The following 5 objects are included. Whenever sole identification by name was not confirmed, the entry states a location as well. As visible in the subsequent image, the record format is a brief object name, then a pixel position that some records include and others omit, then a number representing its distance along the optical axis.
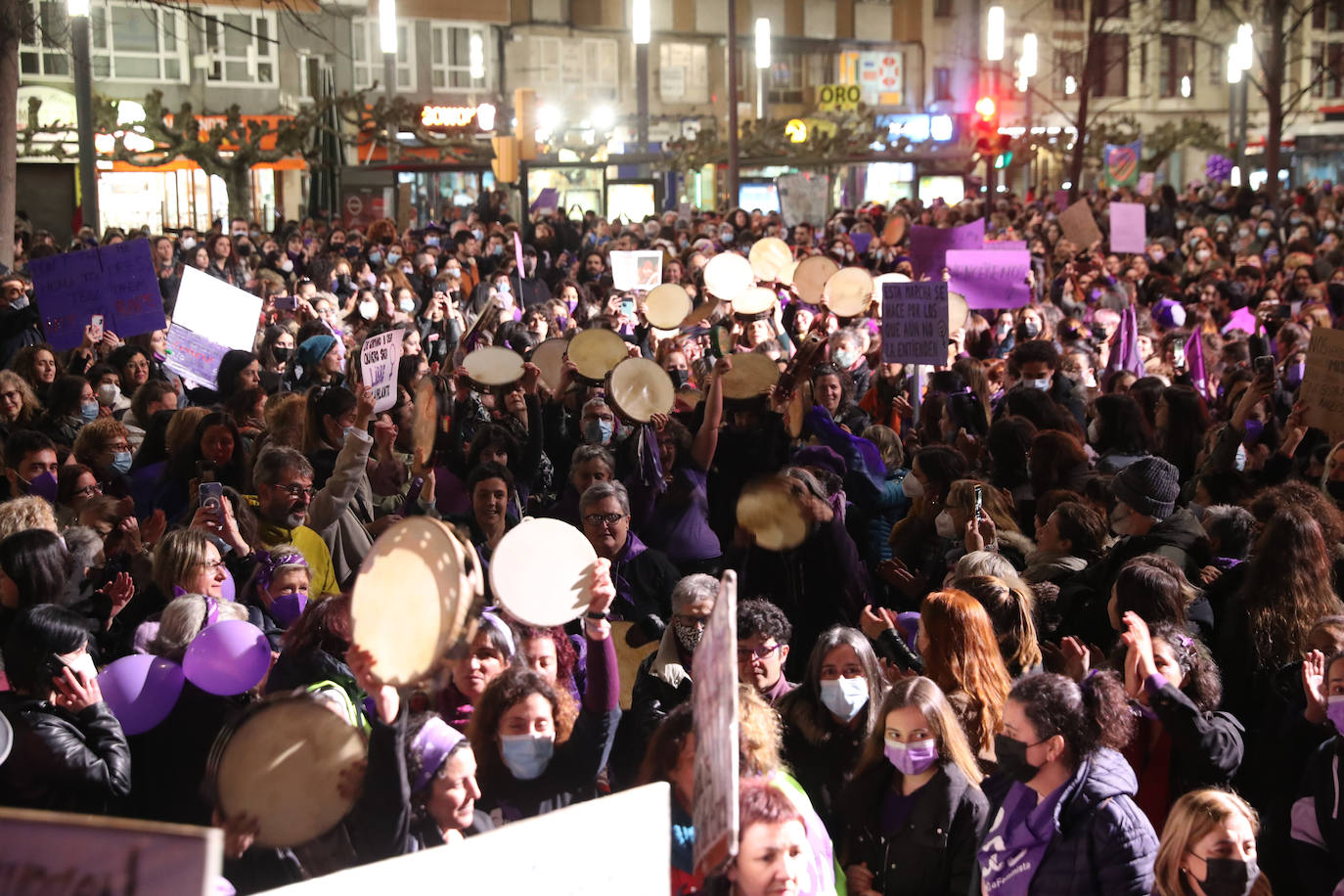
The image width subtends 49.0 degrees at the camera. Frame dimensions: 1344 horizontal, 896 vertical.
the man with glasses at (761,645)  4.05
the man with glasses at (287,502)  5.21
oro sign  46.75
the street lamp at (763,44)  42.69
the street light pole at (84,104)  14.36
